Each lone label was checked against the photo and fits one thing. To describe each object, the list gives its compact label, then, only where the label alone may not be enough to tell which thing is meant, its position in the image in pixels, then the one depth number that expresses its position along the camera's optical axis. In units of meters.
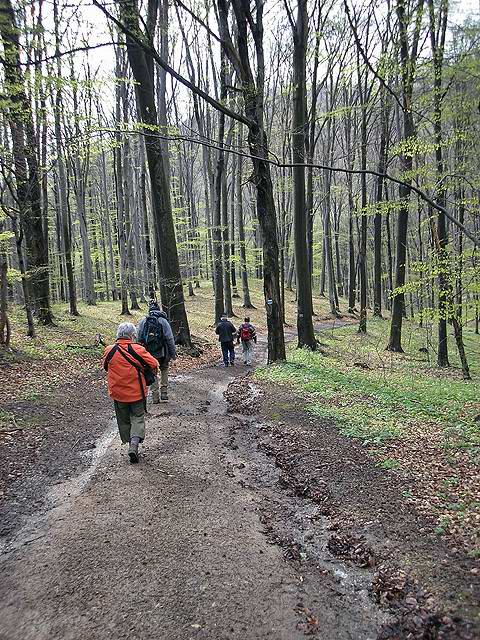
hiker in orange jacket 6.07
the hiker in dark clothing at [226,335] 14.72
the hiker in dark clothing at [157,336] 8.80
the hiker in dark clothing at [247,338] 14.92
